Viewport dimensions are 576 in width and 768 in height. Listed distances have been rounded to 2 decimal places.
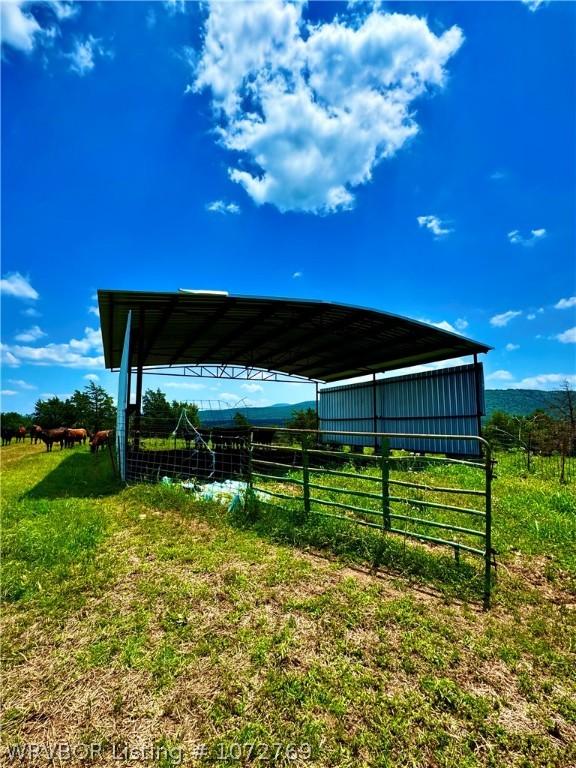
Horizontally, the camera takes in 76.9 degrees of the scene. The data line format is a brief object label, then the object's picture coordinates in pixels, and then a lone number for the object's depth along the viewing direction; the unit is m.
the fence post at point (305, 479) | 4.63
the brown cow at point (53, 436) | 15.94
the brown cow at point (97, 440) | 14.51
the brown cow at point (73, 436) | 16.44
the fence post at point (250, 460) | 5.35
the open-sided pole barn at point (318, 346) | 9.06
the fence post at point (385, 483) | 3.86
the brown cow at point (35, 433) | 18.21
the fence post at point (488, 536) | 3.00
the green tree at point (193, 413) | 16.41
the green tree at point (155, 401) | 25.12
